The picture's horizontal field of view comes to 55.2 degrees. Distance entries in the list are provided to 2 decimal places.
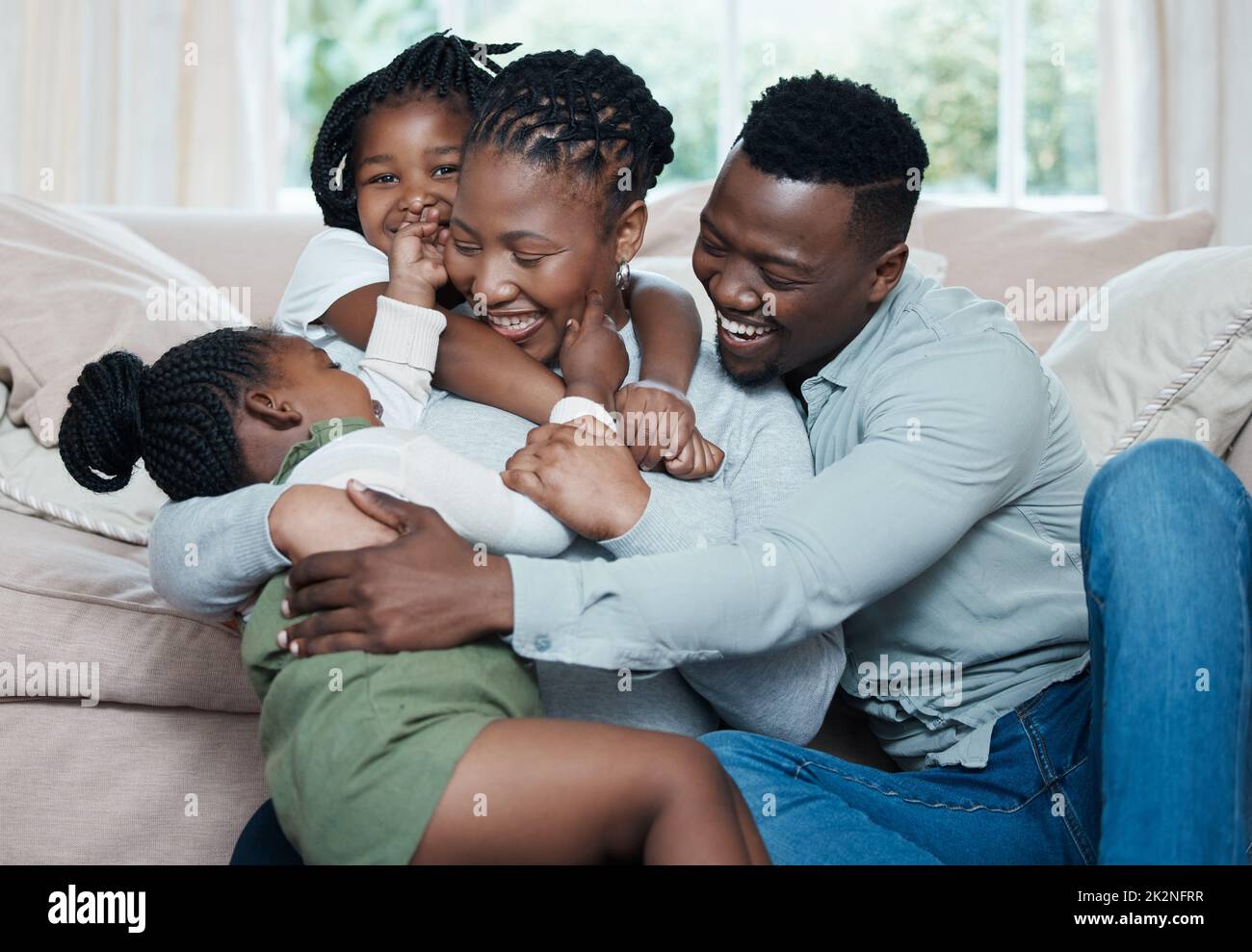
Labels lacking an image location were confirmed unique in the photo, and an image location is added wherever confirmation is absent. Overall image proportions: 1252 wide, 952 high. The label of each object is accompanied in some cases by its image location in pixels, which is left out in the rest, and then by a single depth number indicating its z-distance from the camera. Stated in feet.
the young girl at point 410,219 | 4.36
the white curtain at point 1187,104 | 12.25
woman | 3.75
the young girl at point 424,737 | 3.04
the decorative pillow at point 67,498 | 5.60
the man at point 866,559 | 3.37
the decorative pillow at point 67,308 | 5.95
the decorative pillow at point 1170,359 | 5.45
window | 13.61
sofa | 4.66
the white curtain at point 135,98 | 12.41
